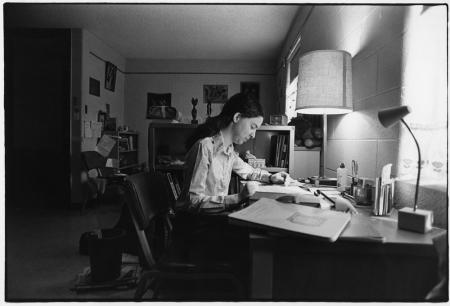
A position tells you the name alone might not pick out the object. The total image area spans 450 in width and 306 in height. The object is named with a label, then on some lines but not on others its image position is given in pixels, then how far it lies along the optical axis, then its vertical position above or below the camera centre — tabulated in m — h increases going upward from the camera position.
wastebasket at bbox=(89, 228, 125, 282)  1.85 -0.76
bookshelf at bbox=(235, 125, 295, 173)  2.54 -0.07
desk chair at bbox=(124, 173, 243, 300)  1.02 -0.45
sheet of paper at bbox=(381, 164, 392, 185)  1.04 -0.11
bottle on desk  1.54 -0.19
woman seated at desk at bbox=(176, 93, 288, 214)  1.17 -0.09
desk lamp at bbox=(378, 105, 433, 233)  0.81 -0.20
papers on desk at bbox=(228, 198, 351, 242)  0.75 -0.22
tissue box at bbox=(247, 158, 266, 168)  2.56 -0.20
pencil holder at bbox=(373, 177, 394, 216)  1.01 -0.20
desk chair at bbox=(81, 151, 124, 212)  3.96 -0.56
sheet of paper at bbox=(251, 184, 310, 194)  1.38 -0.24
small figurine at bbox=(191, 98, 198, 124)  2.64 +0.18
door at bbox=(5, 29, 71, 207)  3.86 +0.22
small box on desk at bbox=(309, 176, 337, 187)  1.67 -0.23
